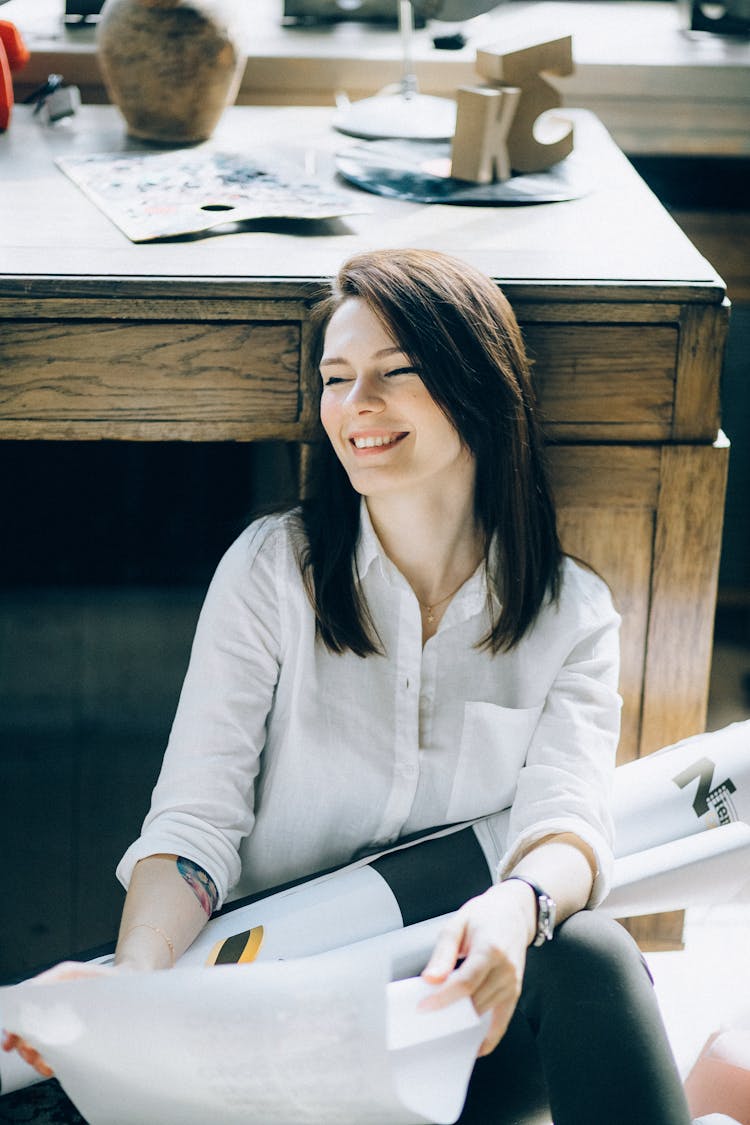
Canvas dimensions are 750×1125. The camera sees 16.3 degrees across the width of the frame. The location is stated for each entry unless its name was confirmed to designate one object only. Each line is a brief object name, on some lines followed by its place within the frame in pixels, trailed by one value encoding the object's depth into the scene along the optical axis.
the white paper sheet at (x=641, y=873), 2.52
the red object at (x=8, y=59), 3.18
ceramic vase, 3.06
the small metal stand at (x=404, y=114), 3.21
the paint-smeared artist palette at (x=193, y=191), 2.84
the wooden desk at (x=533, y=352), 2.71
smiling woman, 2.55
